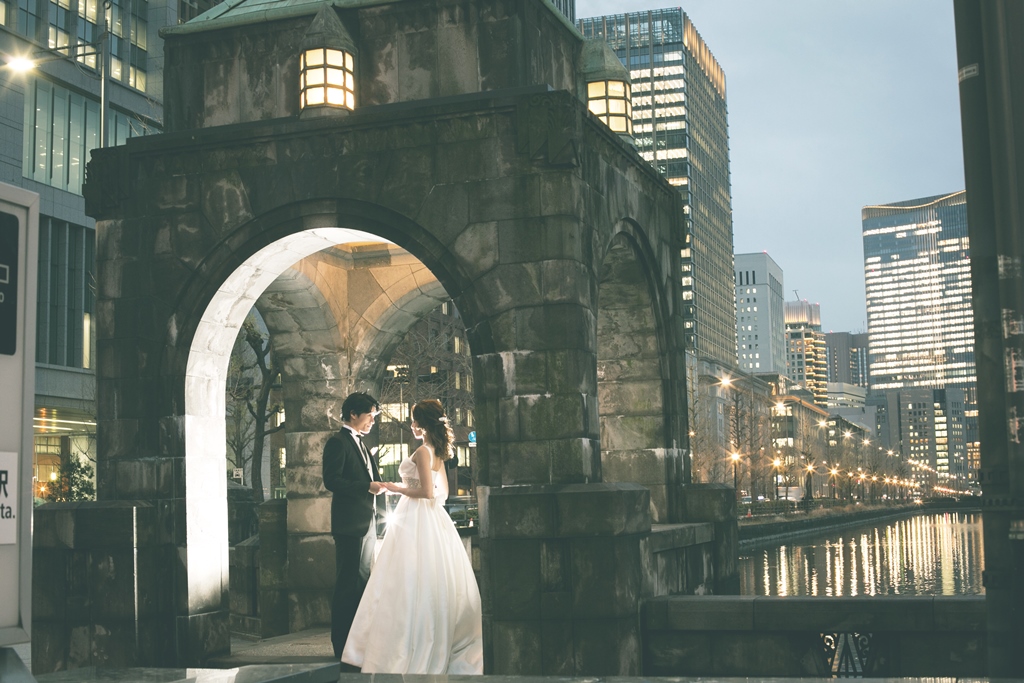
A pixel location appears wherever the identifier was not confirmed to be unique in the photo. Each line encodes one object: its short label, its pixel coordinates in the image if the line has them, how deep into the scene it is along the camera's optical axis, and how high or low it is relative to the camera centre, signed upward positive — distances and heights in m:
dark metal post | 5.75 +0.92
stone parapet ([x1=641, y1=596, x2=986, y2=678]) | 9.46 -1.35
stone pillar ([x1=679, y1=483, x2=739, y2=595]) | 13.16 -0.47
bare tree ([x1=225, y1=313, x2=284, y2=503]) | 22.81 +1.97
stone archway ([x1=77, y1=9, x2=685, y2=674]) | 9.97 +2.06
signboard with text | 3.31 +0.25
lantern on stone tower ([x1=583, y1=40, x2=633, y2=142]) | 13.13 +4.19
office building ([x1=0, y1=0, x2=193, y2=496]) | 45.84 +12.53
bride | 10.02 -0.92
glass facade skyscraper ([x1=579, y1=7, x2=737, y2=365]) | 189.00 +56.44
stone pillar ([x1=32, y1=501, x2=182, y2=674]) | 11.01 -0.90
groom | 10.55 -0.18
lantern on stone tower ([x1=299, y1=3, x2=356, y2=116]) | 11.51 +3.93
